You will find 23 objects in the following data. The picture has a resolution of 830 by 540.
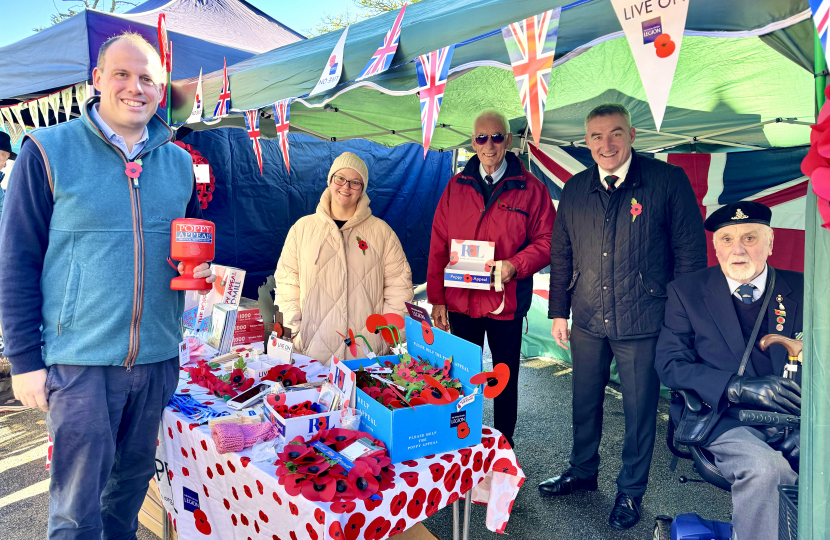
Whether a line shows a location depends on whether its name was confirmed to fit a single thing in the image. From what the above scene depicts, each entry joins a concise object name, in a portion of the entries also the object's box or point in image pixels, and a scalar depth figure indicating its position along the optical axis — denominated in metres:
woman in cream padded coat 2.61
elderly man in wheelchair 1.81
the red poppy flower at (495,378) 1.52
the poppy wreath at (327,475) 1.31
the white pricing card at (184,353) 2.38
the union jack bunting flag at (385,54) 2.10
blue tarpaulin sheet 5.00
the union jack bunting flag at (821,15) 0.98
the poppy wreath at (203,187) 4.66
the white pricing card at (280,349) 2.33
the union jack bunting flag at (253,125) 2.92
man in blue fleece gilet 1.40
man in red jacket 2.70
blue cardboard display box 1.48
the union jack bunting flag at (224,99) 3.15
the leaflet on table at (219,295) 2.91
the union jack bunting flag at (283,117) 2.67
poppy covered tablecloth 1.32
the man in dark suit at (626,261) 2.33
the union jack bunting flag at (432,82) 1.88
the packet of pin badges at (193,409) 1.79
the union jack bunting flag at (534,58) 1.58
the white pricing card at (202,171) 4.62
